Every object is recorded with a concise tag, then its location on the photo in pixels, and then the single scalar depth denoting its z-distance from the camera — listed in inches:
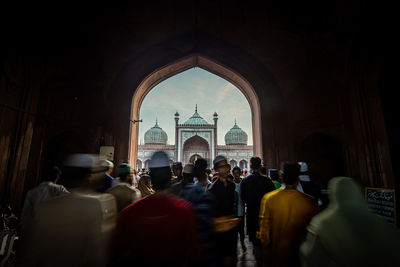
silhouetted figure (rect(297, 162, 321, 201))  113.6
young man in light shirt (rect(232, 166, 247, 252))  130.0
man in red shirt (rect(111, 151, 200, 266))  37.6
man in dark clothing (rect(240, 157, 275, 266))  109.9
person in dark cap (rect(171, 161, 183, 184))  145.3
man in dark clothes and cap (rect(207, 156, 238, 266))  96.8
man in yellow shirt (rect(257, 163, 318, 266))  70.2
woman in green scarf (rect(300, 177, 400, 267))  41.1
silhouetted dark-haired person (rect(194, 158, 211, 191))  91.3
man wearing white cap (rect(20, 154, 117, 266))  47.3
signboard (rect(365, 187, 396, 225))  132.7
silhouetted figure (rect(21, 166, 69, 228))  84.0
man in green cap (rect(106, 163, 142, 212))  89.2
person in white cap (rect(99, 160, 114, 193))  118.7
